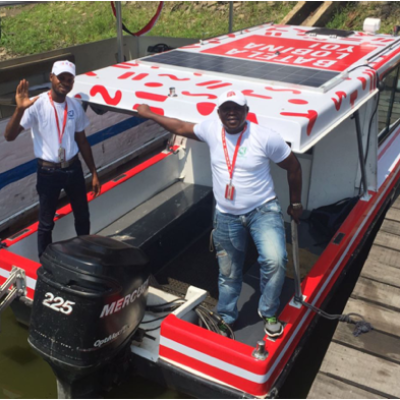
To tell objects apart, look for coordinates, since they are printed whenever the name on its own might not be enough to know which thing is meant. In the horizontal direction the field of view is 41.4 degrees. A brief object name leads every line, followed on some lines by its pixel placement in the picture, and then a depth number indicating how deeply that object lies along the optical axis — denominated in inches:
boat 118.4
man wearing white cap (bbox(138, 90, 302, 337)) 119.6
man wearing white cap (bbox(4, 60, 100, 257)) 143.9
